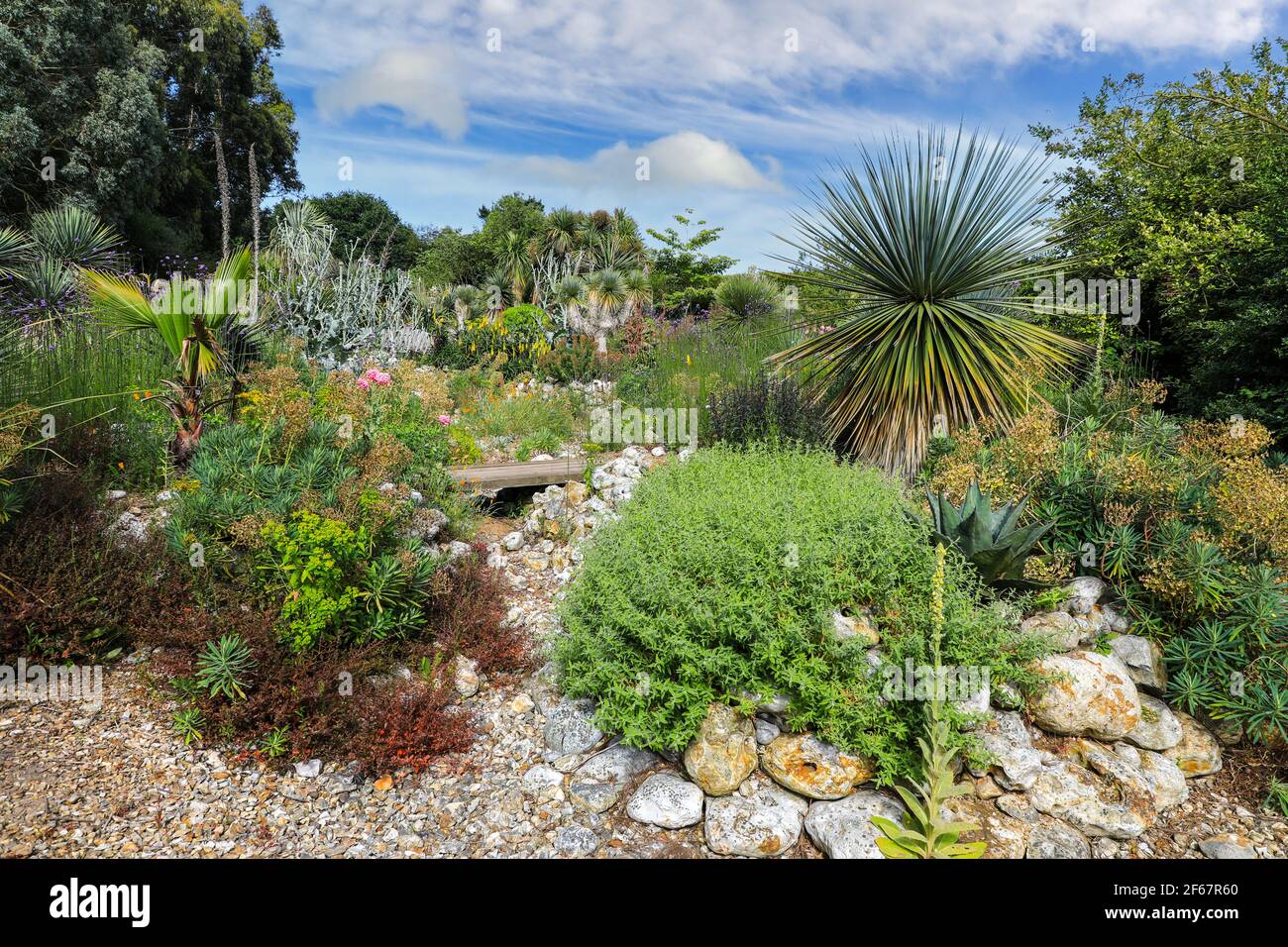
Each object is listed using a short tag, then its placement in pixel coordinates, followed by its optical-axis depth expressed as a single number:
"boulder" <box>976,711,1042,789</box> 3.43
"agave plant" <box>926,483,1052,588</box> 4.03
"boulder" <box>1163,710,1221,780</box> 3.81
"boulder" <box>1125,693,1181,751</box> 3.83
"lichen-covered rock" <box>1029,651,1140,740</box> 3.70
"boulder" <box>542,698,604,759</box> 3.84
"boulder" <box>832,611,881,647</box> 3.69
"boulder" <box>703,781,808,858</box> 3.21
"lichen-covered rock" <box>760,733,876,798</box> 3.37
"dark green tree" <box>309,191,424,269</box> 37.47
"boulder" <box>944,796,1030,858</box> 3.16
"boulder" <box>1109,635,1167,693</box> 4.00
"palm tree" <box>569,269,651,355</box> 14.75
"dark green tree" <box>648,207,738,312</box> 29.73
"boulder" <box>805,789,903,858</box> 3.10
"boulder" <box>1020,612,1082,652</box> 3.88
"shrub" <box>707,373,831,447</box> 6.64
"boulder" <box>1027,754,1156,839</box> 3.37
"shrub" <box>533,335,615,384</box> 12.38
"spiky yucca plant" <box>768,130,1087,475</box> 6.59
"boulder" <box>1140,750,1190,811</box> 3.60
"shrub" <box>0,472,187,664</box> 3.85
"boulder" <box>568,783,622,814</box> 3.48
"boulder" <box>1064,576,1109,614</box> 4.26
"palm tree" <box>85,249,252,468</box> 5.32
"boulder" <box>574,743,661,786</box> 3.62
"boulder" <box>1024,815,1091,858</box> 3.21
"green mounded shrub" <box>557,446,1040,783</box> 3.45
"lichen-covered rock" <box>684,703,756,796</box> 3.44
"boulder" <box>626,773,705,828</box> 3.35
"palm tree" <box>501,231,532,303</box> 22.39
